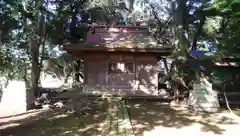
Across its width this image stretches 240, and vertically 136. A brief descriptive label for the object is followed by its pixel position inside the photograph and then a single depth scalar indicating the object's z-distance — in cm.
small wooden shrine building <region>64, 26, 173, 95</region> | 1008
